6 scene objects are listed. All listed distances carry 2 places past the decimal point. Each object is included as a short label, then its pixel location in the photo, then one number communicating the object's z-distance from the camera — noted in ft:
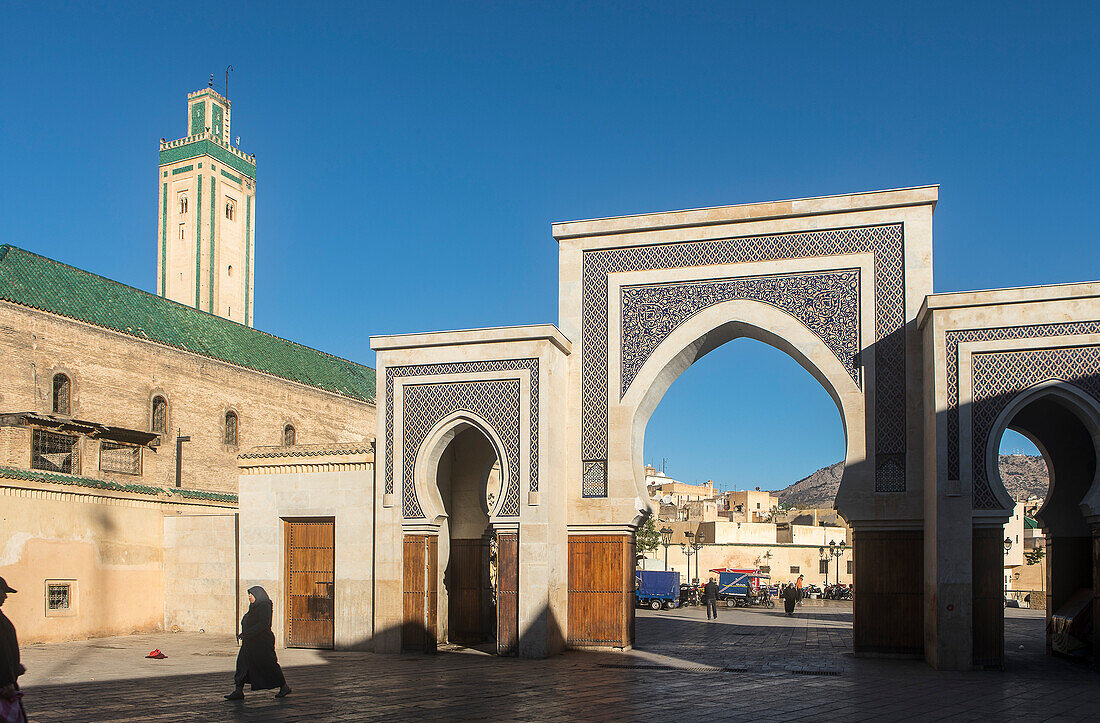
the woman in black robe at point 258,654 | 27.48
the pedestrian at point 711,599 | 71.67
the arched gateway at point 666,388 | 38.04
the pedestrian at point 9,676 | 16.93
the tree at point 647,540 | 126.21
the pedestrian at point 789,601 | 79.92
